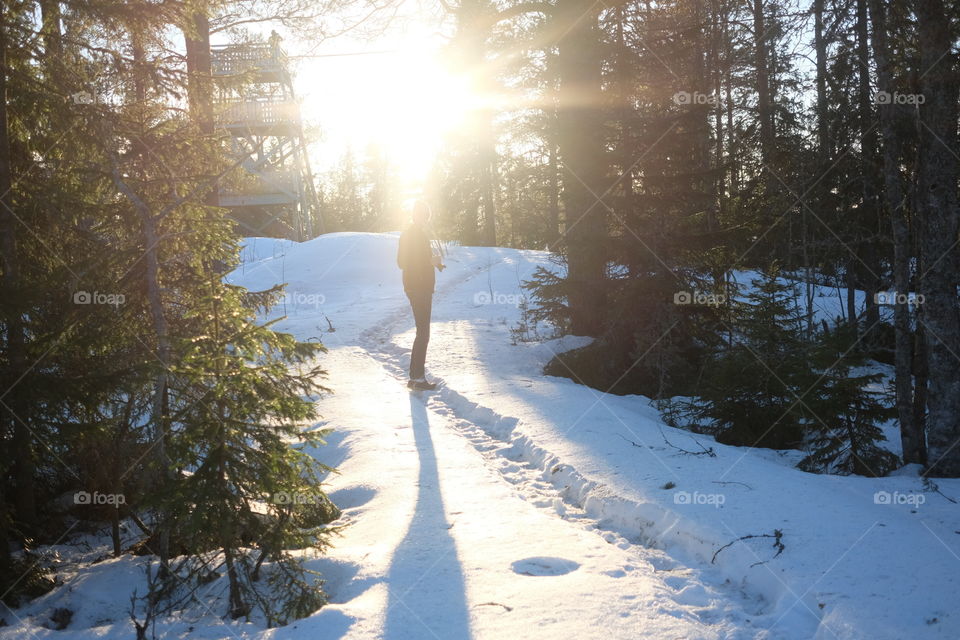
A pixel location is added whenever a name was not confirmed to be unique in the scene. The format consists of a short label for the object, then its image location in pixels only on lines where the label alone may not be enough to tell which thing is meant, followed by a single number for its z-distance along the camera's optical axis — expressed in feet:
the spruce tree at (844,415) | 22.54
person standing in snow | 30.25
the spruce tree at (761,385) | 24.47
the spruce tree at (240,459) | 12.48
